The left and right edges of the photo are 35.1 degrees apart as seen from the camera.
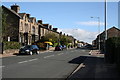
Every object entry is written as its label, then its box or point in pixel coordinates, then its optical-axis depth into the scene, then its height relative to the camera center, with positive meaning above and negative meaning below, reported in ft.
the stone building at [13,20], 151.05 +18.63
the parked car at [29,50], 94.35 -3.54
